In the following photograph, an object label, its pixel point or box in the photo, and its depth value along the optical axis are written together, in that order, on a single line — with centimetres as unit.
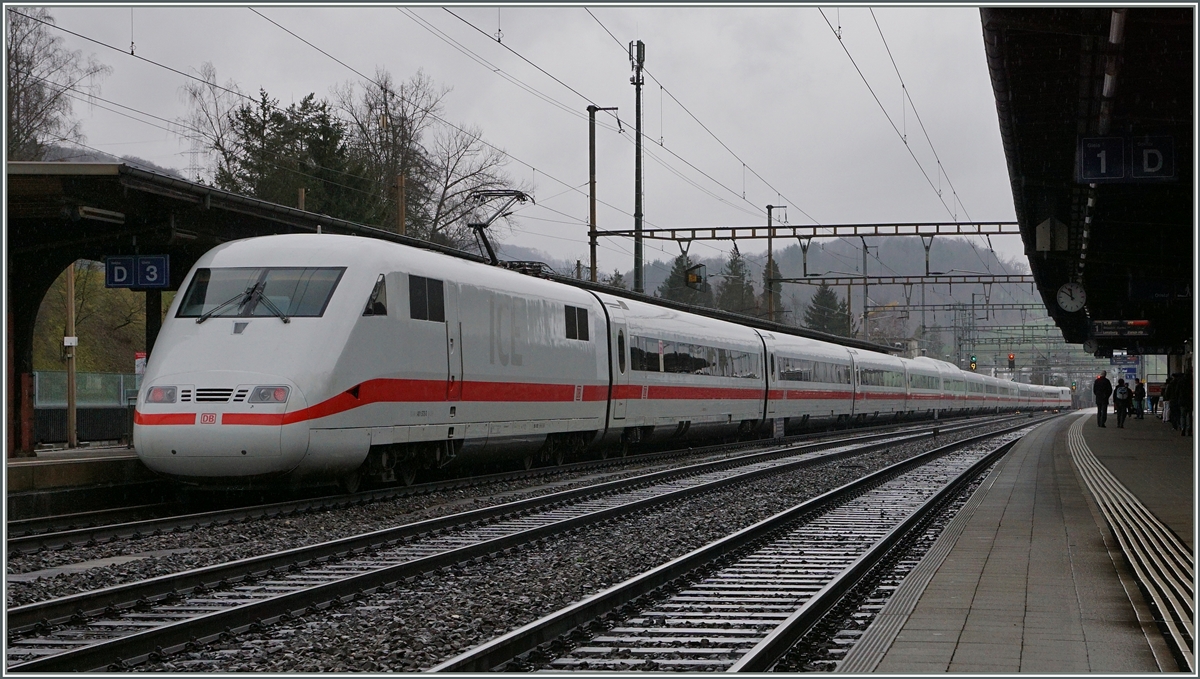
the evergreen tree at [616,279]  9525
